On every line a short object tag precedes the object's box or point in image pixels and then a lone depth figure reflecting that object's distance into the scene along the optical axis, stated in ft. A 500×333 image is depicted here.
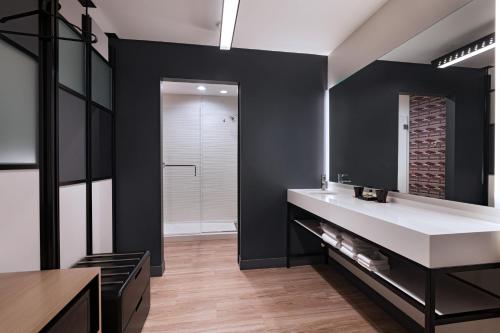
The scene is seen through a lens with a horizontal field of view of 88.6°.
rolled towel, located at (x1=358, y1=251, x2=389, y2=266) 5.76
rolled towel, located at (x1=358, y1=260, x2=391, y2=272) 5.68
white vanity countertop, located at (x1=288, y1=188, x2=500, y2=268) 3.92
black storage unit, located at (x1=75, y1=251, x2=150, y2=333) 4.89
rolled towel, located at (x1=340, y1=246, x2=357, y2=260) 6.41
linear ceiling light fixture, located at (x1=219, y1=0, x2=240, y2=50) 6.55
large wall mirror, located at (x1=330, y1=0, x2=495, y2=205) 5.02
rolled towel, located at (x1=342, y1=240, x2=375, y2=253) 6.43
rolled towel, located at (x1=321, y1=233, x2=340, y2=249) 7.26
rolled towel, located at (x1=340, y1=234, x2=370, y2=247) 6.62
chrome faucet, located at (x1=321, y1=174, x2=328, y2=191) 10.23
